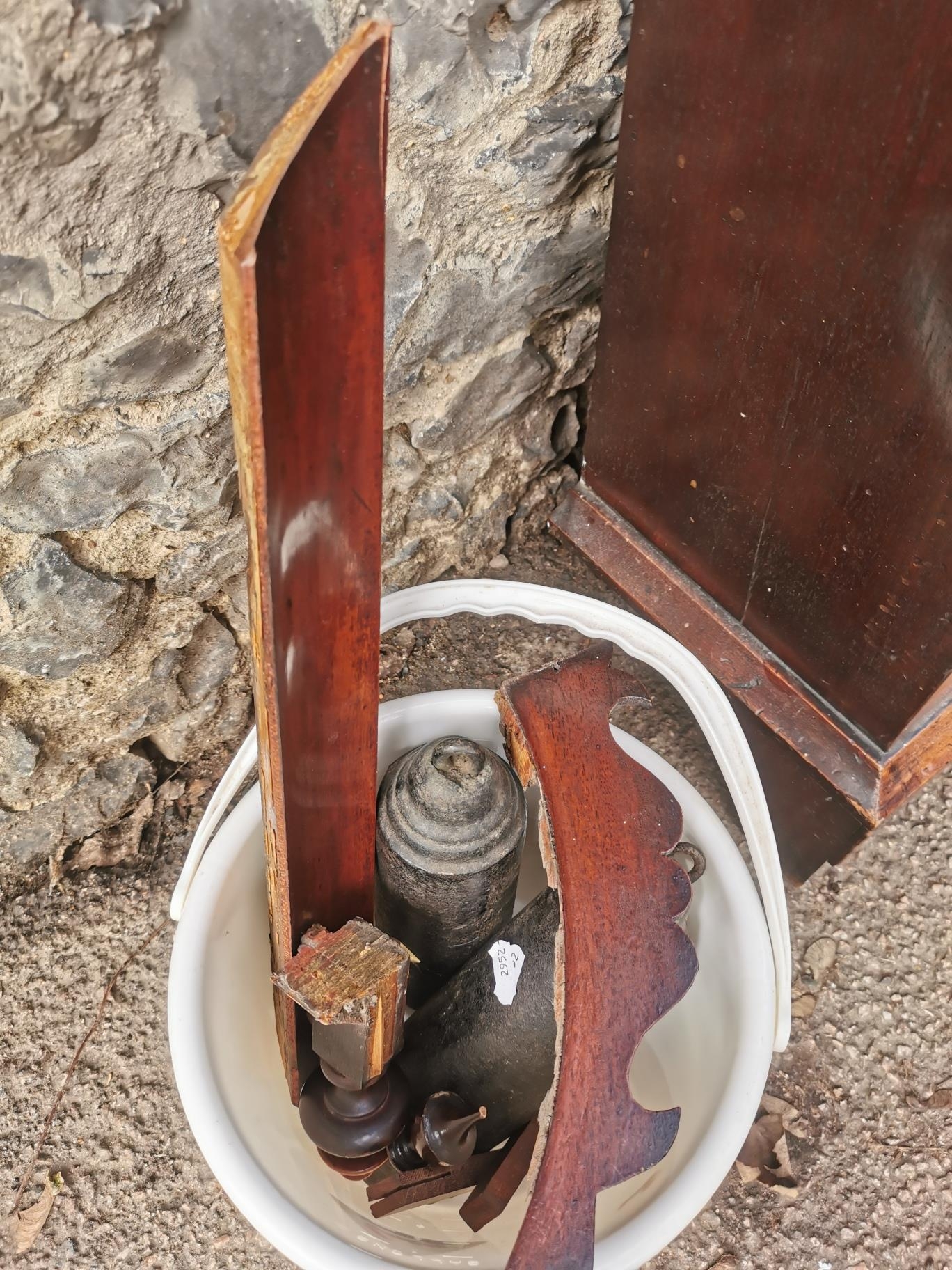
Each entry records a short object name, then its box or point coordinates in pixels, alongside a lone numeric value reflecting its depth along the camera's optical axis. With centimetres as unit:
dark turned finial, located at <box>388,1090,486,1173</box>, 72
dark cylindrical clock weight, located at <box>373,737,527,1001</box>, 79
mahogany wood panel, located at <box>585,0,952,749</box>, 67
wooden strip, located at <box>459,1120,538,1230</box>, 72
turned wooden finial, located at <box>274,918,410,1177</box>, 68
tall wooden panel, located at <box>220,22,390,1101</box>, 41
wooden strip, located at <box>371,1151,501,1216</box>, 74
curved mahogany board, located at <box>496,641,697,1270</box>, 61
